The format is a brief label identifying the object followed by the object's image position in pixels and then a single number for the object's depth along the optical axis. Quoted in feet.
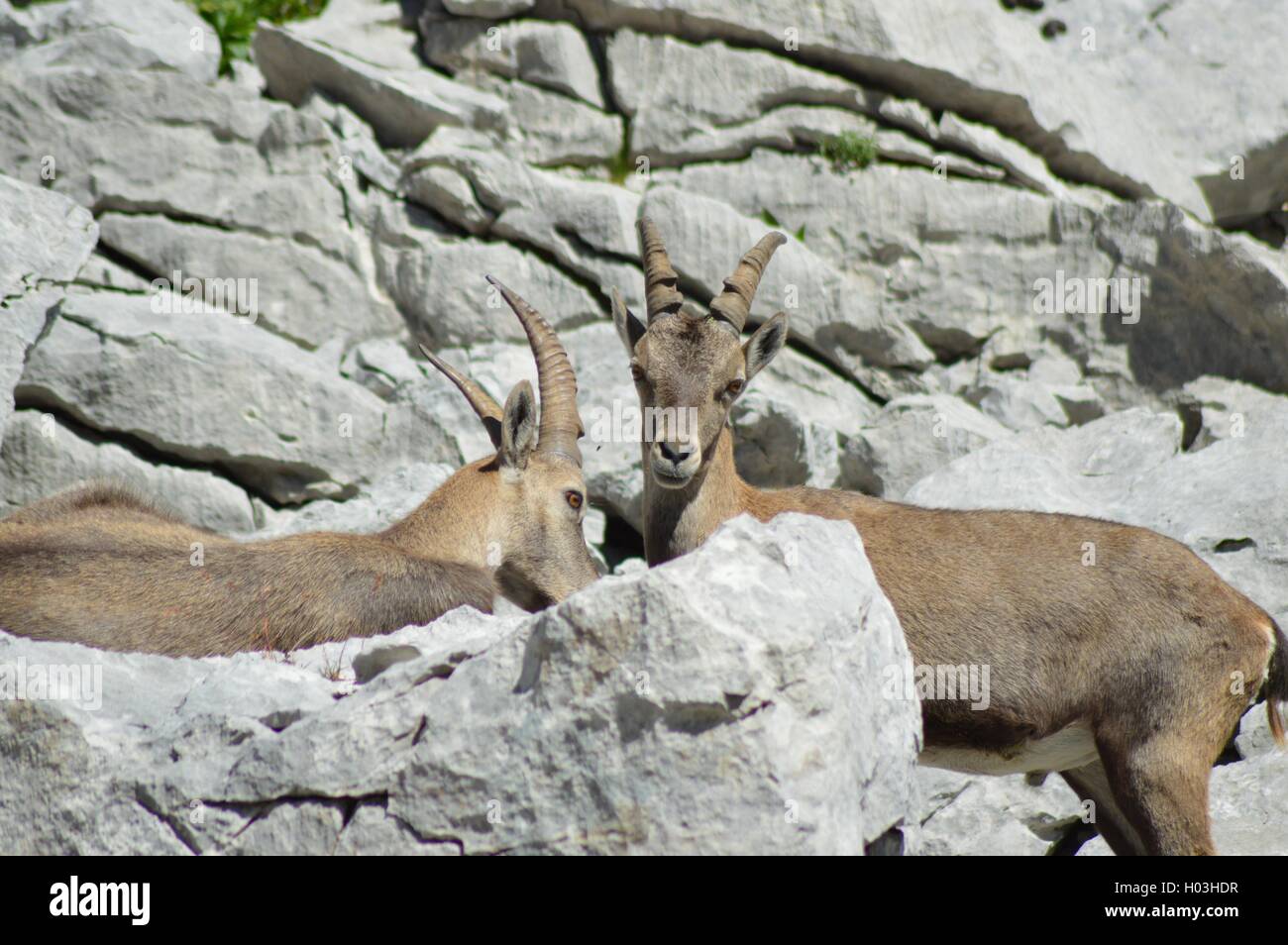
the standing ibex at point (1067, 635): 25.02
